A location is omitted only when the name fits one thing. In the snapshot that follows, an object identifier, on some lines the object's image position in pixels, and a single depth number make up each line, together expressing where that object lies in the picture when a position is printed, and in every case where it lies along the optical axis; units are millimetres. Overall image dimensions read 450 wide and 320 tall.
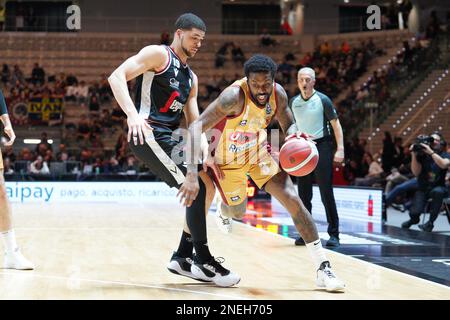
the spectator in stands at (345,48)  24394
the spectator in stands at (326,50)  24469
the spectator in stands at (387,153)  17750
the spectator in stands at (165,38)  23319
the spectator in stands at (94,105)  22969
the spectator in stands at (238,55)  25203
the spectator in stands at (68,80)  23438
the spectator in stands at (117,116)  22016
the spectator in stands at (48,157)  19008
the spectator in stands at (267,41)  26016
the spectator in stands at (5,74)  23562
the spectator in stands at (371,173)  16766
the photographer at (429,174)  10801
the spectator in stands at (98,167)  18922
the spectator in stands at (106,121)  22375
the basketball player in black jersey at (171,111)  5082
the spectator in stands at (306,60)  24434
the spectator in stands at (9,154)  19281
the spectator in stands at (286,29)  26828
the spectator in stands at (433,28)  22408
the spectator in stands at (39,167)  18344
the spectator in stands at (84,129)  21734
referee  8219
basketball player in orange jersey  5086
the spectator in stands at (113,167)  19031
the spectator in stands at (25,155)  19344
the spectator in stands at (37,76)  23469
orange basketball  5199
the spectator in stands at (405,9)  23438
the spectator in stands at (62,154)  19344
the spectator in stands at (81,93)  23250
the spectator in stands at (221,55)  25219
